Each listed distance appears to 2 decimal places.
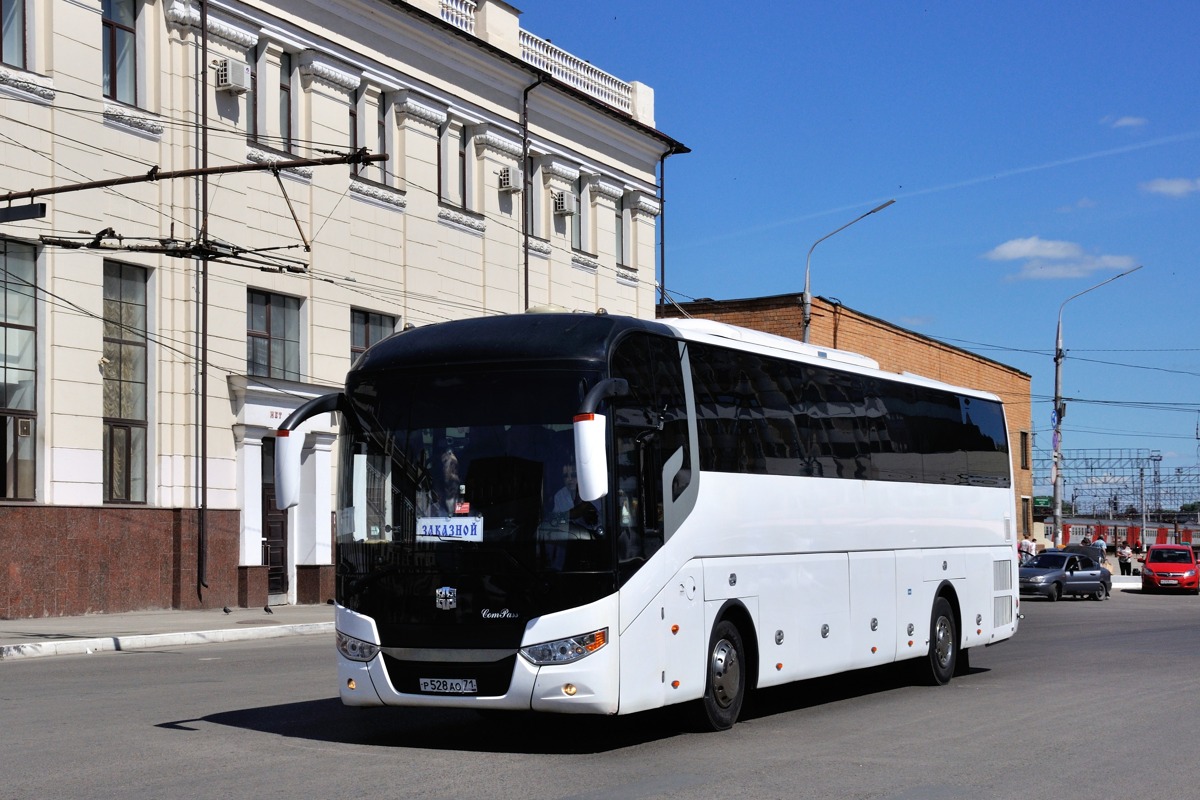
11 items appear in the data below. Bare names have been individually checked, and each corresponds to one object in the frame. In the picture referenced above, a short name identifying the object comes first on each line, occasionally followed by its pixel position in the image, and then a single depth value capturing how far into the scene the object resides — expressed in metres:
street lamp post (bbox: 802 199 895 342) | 36.69
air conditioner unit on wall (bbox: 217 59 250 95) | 29.38
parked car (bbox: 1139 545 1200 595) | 49.03
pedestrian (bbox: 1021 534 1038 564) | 52.05
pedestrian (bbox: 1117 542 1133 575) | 67.38
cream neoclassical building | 25.70
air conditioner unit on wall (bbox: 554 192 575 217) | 41.16
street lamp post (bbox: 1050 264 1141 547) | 49.88
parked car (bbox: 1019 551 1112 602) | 42.41
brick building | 52.09
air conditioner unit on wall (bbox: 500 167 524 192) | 38.31
